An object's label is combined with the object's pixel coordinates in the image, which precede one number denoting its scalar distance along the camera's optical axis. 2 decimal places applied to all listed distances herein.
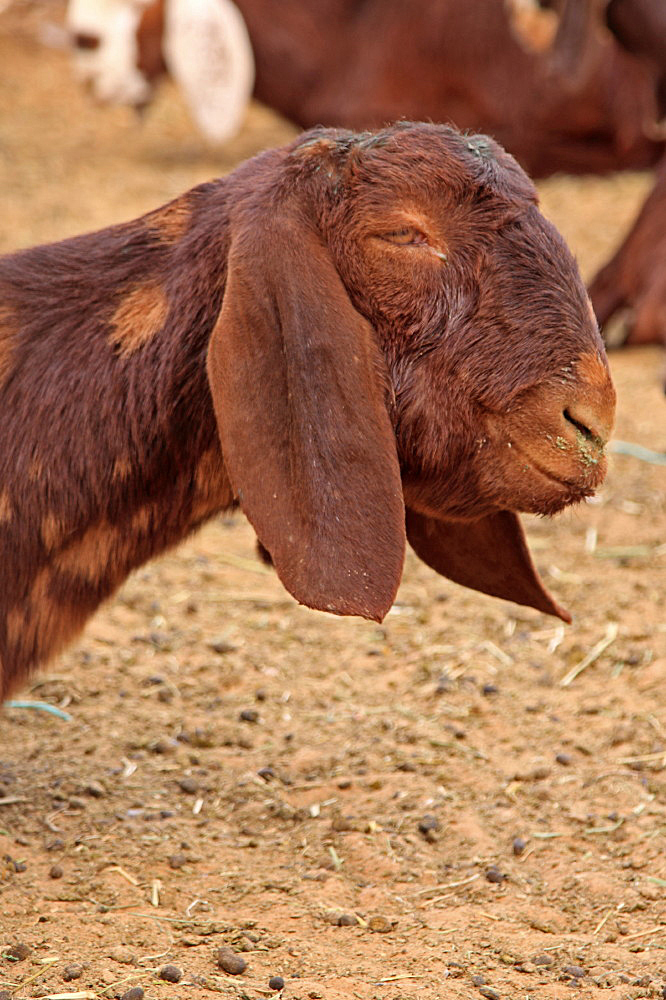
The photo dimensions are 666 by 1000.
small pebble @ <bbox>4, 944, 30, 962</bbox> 4.74
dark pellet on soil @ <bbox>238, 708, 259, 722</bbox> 6.70
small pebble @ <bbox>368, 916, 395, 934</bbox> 5.08
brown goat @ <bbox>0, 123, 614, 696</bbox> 4.30
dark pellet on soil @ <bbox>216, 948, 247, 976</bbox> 4.71
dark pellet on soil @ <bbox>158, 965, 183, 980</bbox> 4.64
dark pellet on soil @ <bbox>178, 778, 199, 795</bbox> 6.05
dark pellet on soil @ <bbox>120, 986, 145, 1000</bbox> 4.49
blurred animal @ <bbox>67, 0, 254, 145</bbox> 14.51
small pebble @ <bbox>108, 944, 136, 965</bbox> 4.75
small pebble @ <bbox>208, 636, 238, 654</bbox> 7.42
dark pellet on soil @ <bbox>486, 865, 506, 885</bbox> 5.47
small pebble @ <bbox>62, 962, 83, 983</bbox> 4.62
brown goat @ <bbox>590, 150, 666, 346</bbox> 11.68
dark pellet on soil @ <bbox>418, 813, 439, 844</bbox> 5.78
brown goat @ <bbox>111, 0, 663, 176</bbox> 13.69
